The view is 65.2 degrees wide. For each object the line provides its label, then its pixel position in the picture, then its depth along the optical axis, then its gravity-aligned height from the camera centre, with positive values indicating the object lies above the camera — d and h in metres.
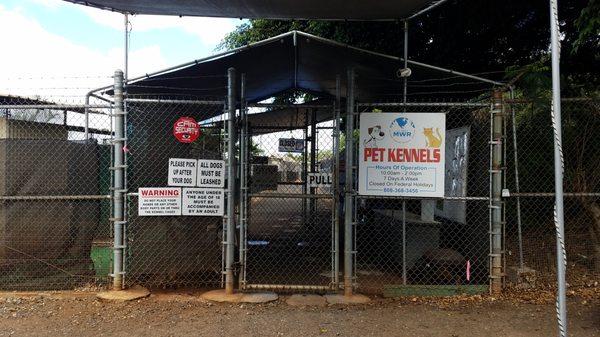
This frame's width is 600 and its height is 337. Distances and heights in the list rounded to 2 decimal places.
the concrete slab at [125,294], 5.54 -1.49
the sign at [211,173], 5.77 -0.03
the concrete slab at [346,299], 5.61 -1.55
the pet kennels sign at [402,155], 5.78 +0.20
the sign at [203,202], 5.75 -0.38
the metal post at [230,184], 5.68 -0.16
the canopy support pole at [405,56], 6.00 +1.51
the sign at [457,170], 6.38 +0.02
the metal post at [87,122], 6.76 +0.71
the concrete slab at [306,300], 5.54 -1.55
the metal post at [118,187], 5.70 -0.20
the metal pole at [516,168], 5.83 +0.05
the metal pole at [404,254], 5.82 -1.03
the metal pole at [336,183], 5.70 -0.15
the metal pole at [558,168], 3.15 +0.03
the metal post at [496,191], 5.77 -0.24
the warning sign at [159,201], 5.70 -0.37
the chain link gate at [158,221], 5.80 -0.64
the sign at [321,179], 5.76 -0.10
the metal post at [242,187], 5.73 -0.20
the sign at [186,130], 5.81 +0.51
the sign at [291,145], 8.36 +0.48
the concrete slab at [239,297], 5.60 -1.53
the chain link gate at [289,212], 5.80 -0.93
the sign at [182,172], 5.71 -0.02
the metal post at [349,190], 5.71 -0.23
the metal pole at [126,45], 6.39 +1.73
